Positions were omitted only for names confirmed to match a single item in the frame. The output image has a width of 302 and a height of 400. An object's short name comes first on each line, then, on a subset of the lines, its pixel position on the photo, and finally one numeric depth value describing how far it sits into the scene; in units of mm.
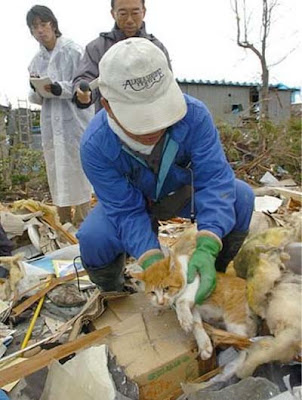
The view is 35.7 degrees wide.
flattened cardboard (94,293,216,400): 1367
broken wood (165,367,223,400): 1359
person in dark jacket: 2418
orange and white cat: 1392
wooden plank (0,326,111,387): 1366
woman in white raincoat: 2912
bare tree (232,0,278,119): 6844
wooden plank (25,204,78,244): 2738
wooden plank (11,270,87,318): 1845
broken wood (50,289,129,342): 1599
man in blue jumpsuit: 1361
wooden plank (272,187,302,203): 3469
